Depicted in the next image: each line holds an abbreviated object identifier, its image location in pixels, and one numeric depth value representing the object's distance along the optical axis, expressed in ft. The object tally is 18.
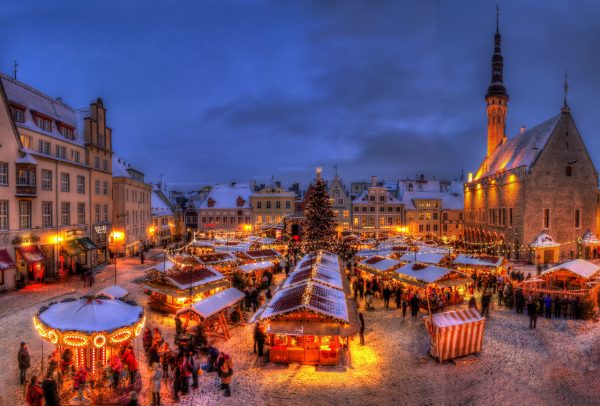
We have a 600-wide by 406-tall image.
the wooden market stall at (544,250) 129.18
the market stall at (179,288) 62.69
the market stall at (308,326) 42.73
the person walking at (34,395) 31.27
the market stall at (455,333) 44.19
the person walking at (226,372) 36.73
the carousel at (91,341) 36.42
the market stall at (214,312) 50.67
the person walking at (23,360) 37.55
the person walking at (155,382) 34.19
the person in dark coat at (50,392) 30.91
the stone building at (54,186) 83.61
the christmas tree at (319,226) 116.78
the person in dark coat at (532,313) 56.34
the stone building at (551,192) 135.23
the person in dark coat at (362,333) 51.06
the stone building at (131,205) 134.31
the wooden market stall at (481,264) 84.43
